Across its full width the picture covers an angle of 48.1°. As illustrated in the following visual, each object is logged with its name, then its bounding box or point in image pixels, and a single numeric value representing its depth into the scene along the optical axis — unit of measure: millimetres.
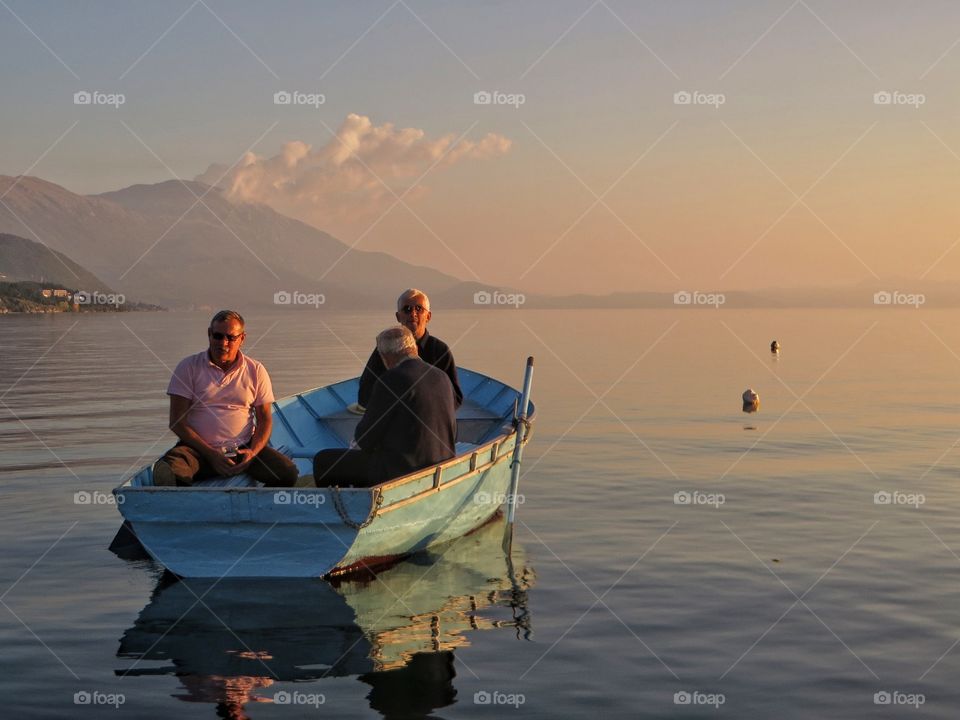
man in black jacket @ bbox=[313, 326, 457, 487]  10500
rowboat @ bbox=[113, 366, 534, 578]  9922
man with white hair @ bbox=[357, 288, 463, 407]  13297
